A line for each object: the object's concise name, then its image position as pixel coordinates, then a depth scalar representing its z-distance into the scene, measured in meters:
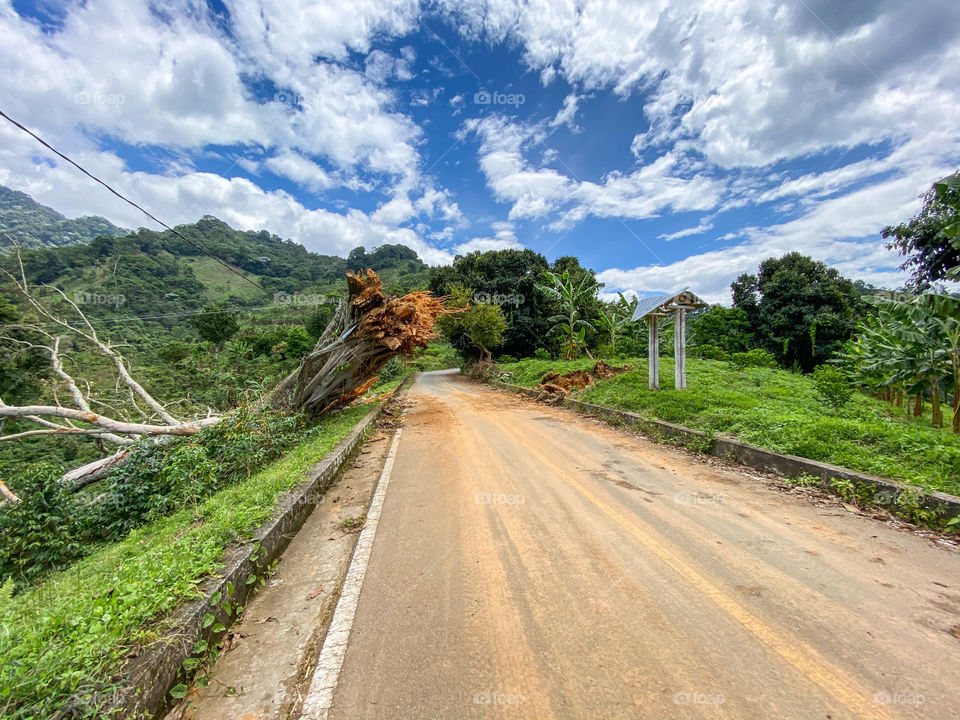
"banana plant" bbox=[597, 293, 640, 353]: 18.97
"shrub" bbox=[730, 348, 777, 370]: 16.44
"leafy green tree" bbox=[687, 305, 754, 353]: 26.48
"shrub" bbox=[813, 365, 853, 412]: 7.93
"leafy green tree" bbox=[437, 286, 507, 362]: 19.83
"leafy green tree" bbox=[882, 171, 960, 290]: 11.62
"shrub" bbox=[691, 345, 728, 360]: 20.00
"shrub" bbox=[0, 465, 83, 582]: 4.70
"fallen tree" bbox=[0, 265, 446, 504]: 8.43
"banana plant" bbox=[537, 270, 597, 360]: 19.08
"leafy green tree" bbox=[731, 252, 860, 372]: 22.58
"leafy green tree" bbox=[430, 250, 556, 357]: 26.27
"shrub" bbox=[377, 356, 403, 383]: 26.36
